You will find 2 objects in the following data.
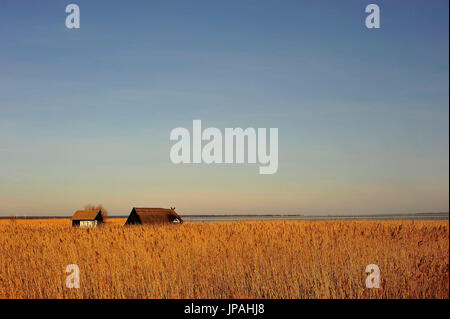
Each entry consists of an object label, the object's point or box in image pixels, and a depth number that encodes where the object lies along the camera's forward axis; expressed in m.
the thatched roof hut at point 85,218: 36.28
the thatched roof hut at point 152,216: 26.61
